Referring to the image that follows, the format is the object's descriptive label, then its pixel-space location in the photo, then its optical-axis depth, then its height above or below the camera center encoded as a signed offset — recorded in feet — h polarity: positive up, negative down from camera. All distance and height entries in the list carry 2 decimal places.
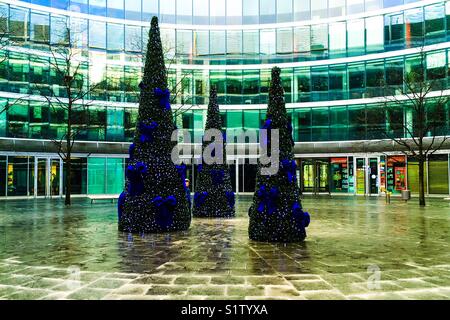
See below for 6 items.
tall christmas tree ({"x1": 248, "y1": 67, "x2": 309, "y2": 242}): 28.71 -2.08
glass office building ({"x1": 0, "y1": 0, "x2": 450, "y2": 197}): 98.53 +27.03
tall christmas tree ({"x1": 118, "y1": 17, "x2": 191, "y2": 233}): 34.50 +0.37
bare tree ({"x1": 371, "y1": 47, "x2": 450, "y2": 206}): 94.79 +15.10
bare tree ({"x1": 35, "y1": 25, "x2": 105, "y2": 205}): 101.14 +23.11
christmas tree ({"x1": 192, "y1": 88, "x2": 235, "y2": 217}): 48.26 -2.02
